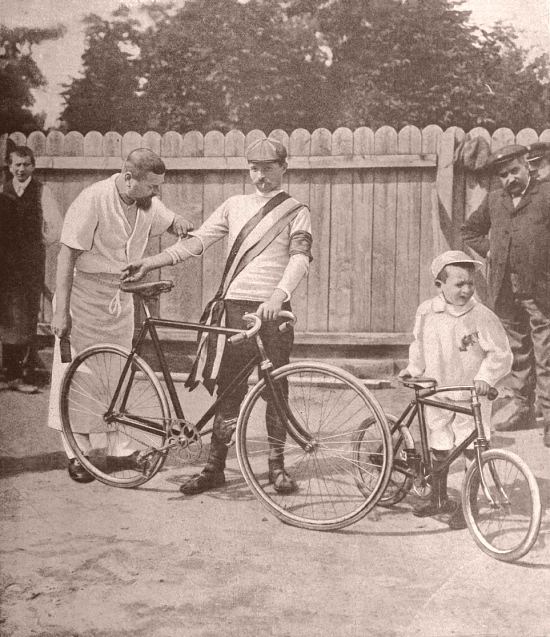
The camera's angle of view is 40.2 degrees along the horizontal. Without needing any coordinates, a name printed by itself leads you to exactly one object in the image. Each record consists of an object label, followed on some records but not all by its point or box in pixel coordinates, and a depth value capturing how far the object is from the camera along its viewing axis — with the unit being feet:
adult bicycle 10.57
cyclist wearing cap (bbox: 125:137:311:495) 11.24
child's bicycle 9.45
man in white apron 11.62
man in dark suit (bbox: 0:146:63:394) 12.01
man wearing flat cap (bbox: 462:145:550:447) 12.74
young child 10.67
